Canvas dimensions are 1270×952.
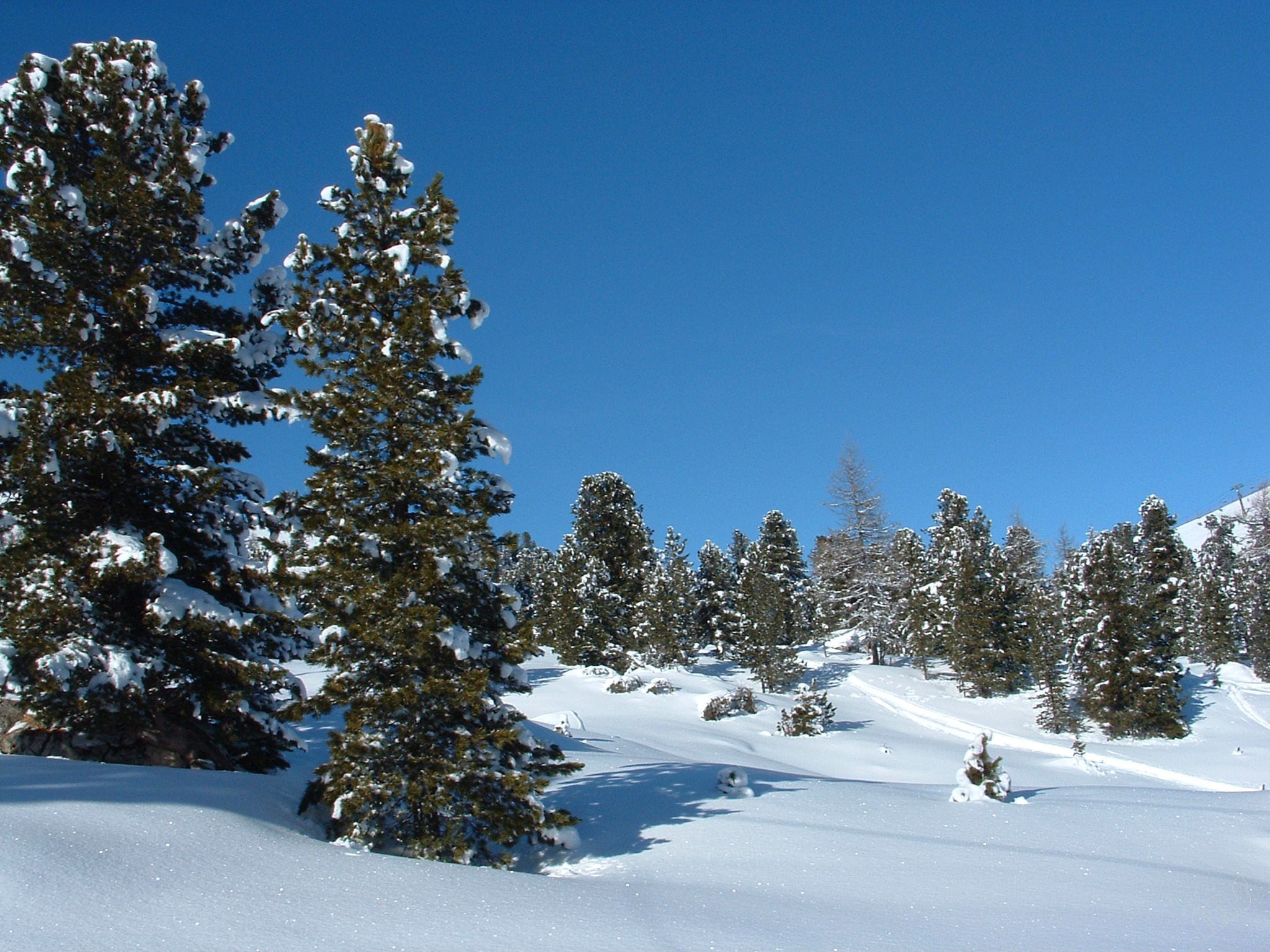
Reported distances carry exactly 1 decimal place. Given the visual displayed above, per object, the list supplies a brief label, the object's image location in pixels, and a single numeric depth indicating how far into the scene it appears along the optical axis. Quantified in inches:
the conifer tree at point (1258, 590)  2223.2
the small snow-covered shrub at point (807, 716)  1424.7
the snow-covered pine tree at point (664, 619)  1946.4
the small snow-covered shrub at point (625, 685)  1663.4
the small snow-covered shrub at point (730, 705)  1510.8
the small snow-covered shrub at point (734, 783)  551.2
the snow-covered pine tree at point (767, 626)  1849.2
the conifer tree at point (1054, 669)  1596.9
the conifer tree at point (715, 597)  2500.0
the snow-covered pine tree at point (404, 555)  410.3
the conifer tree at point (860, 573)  2412.6
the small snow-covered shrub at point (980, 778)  553.3
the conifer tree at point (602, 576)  1963.6
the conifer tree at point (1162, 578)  1647.4
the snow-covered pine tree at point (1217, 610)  2401.6
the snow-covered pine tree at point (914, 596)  2137.1
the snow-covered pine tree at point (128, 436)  439.8
